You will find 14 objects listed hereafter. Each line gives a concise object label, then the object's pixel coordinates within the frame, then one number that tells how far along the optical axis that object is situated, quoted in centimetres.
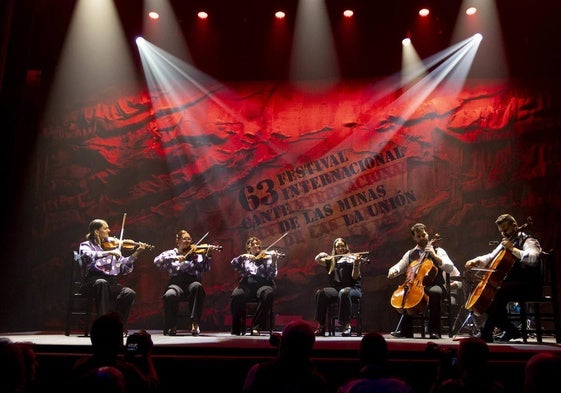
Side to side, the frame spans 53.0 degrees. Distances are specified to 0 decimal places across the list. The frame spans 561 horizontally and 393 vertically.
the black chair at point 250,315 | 713
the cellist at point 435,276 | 627
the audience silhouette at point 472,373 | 223
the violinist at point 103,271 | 647
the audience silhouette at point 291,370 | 230
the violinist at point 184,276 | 698
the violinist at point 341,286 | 704
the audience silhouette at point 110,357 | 251
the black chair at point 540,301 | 564
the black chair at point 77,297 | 646
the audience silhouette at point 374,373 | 238
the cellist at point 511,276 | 556
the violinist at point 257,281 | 727
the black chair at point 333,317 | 698
